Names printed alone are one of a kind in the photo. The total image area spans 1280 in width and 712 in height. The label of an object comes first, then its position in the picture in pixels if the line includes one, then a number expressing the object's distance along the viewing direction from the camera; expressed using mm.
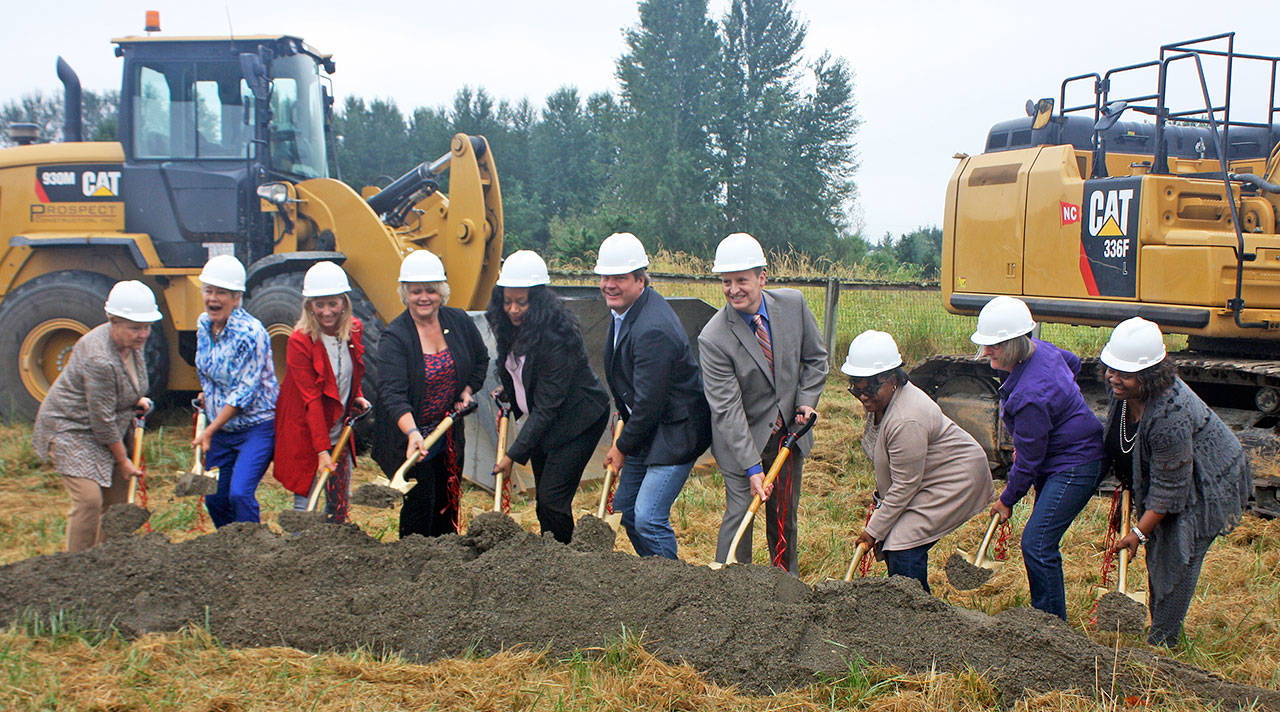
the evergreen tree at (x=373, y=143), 56862
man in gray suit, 4527
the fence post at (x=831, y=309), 11547
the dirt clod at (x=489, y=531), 4391
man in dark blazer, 4438
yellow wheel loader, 8461
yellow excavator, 6262
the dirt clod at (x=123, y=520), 4426
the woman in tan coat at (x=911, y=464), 4074
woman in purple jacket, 4086
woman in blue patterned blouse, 4750
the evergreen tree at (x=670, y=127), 38781
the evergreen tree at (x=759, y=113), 38562
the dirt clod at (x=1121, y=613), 3691
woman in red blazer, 4715
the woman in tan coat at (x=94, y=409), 4555
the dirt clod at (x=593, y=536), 4367
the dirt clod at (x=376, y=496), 4418
